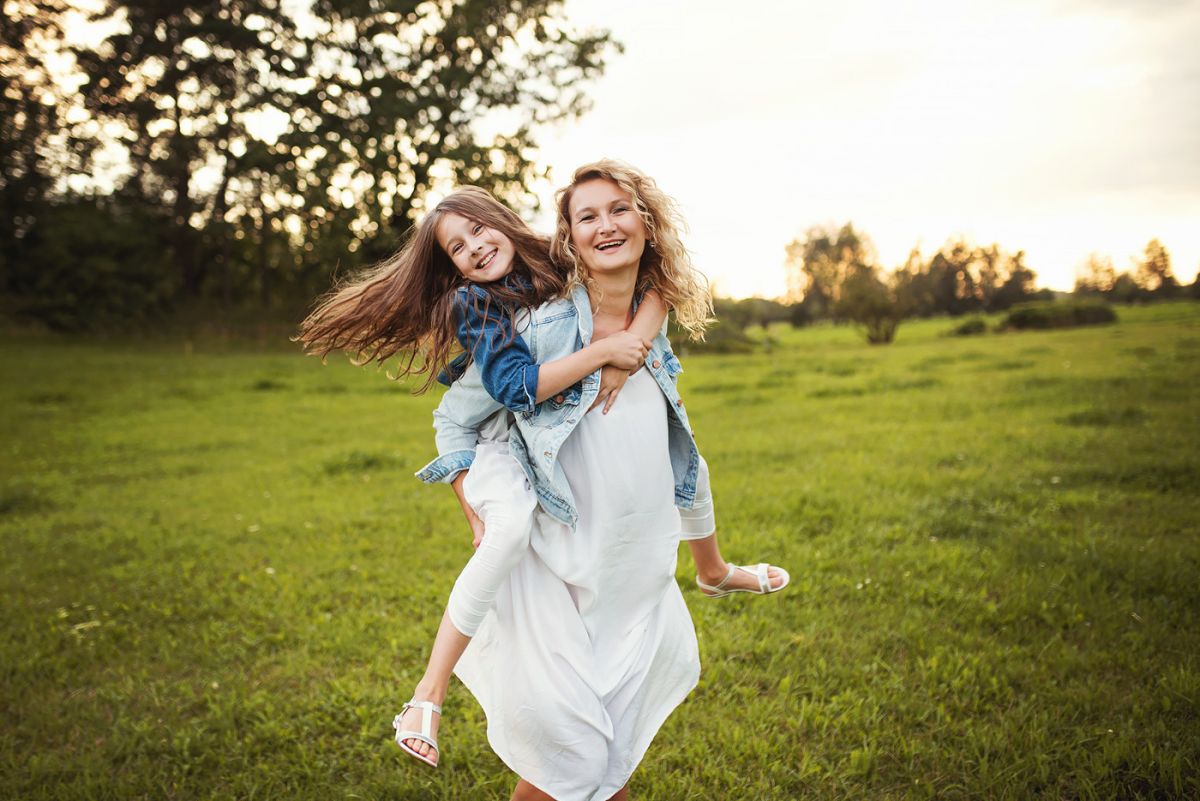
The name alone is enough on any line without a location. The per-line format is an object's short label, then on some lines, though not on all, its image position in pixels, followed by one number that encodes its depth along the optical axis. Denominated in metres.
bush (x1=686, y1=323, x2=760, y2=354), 24.51
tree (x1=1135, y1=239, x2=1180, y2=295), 59.88
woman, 2.10
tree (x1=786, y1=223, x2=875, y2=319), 41.12
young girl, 2.06
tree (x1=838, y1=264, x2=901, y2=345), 30.50
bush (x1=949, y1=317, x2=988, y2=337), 31.64
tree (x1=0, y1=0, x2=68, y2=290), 22.14
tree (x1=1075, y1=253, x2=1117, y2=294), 64.88
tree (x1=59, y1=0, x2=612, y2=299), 23.59
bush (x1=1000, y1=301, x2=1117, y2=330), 32.47
